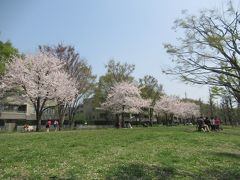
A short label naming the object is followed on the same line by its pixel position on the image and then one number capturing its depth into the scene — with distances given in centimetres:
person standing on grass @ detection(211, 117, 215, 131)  2470
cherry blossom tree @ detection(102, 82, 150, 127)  4169
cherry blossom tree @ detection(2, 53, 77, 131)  2617
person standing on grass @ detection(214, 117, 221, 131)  2520
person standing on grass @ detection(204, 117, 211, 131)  2387
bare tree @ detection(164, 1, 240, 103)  786
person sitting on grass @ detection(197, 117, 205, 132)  2264
